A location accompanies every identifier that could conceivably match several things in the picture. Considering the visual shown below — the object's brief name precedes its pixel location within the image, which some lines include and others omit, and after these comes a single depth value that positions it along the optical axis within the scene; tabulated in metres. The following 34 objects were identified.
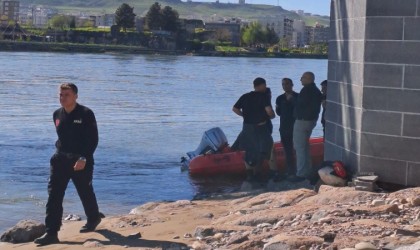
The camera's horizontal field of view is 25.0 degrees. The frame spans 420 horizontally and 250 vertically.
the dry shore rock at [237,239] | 7.85
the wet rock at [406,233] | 7.43
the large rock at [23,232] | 9.69
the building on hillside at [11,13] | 193.12
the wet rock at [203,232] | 8.55
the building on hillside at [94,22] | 193.12
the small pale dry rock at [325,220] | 8.17
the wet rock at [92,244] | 8.91
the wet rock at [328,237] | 7.42
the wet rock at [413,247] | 6.45
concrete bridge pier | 9.98
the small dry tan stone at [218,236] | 8.26
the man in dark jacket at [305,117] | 12.67
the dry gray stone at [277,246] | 7.16
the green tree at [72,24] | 150.86
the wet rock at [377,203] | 9.02
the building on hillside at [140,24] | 142.00
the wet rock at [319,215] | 8.44
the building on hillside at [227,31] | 154.12
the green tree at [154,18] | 139.38
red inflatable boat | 14.84
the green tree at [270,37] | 152.00
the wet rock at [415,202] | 8.80
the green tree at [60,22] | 149.50
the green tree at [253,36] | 149.19
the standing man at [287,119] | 13.56
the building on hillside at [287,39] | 178.12
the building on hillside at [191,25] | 144.25
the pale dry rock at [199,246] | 7.98
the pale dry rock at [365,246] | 6.90
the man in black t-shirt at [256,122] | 13.12
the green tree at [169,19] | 136.73
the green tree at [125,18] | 141.62
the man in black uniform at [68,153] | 9.09
